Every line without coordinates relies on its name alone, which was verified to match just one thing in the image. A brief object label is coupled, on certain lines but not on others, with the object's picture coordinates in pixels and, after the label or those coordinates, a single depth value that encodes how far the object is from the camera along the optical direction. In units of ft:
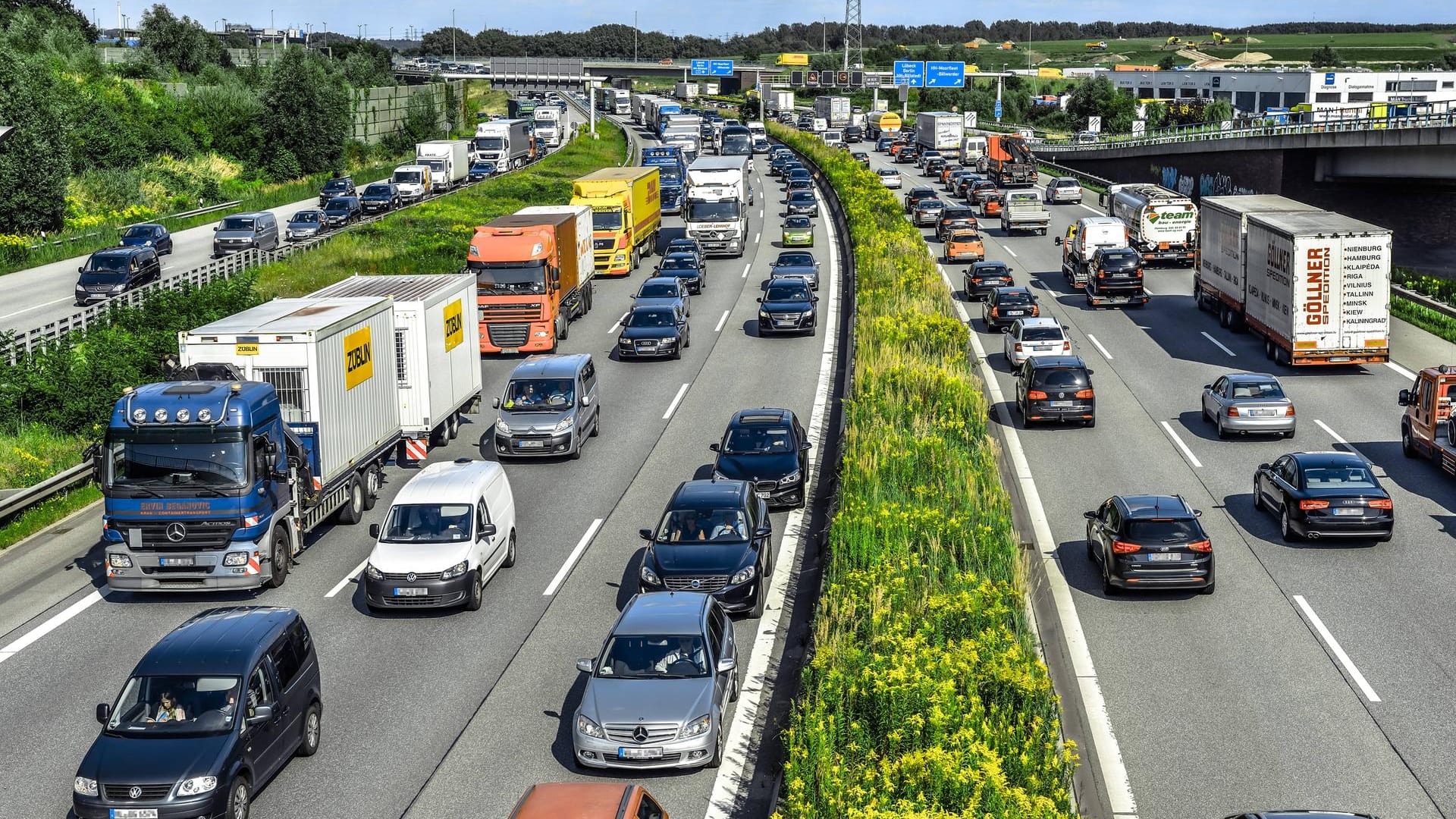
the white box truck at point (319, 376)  77.25
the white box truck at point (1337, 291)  120.57
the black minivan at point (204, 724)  46.44
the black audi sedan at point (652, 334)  131.95
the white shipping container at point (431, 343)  94.89
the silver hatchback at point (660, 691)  51.67
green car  202.69
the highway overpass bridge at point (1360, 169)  219.41
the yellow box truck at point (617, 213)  176.14
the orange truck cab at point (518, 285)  132.57
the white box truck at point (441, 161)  278.87
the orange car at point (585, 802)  39.22
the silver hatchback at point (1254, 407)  102.22
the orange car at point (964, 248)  193.67
